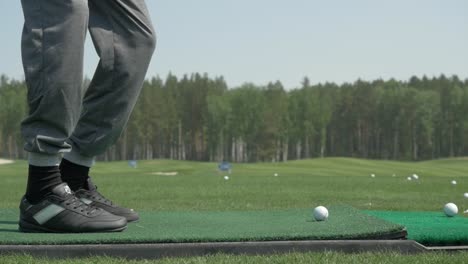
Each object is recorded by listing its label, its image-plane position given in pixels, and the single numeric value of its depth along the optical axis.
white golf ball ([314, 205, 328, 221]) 4.06
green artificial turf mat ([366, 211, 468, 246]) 3.55
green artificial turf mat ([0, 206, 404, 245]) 3.16
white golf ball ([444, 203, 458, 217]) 5.06
